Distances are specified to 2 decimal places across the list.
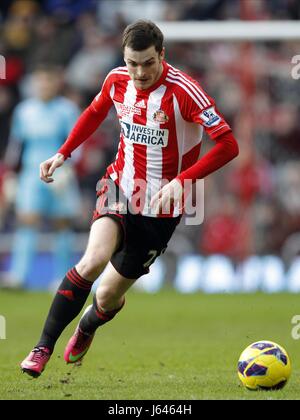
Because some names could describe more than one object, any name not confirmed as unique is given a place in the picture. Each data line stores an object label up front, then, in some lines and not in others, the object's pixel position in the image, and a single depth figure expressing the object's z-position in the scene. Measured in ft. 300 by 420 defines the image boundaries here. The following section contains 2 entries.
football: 39.99
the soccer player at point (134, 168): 41.47
